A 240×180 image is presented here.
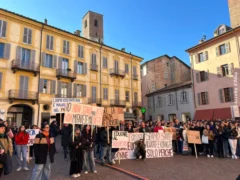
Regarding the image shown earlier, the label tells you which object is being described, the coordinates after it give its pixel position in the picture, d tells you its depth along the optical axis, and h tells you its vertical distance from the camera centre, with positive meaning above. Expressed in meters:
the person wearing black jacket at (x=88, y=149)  6.97 -1.09
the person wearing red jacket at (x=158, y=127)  10.94 -0.56
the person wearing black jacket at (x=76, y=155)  6.44 -1.23
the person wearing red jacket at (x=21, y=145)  7.30 -0.95
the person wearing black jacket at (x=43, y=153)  5.14 -0.92
